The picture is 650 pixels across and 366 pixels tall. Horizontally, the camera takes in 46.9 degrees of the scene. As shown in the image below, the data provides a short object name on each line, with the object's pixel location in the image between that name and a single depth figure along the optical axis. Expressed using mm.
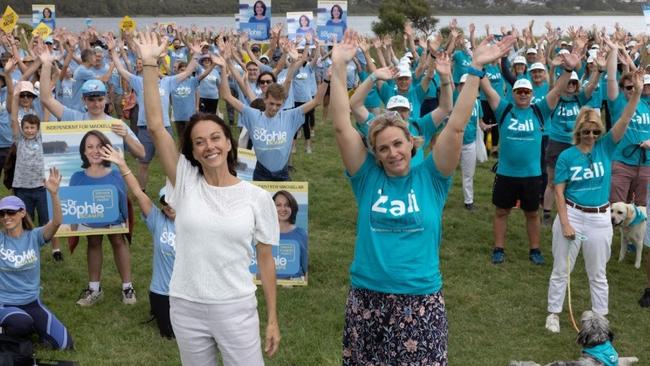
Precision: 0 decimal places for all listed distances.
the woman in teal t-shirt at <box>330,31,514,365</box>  3797
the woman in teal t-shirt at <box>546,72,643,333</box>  6477
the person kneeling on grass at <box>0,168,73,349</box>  6055
